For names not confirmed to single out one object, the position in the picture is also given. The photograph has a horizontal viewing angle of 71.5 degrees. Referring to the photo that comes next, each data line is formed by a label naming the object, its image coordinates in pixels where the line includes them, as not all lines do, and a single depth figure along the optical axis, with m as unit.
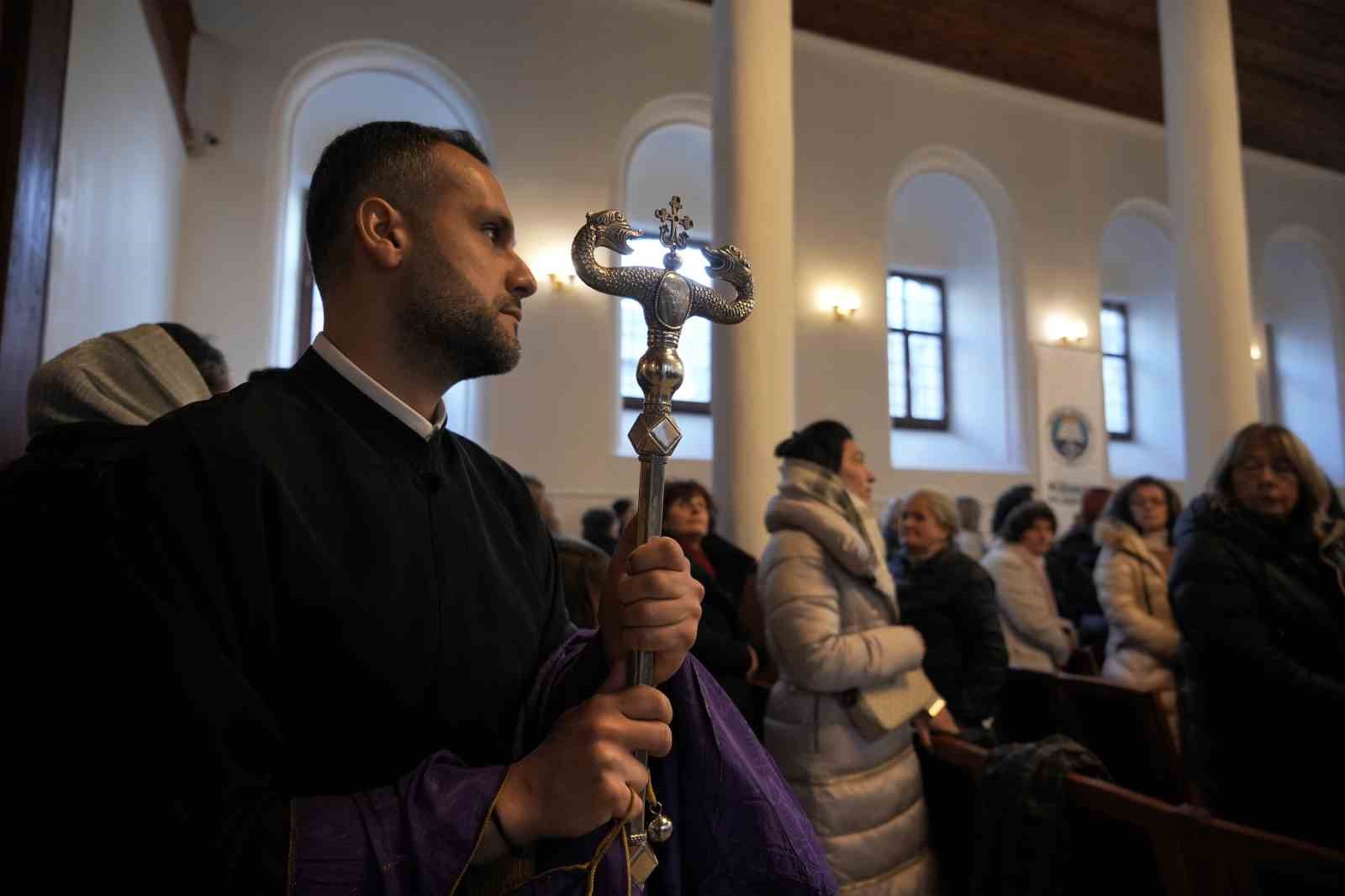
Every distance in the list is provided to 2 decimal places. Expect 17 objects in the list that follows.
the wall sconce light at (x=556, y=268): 7.59
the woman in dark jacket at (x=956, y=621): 2.88
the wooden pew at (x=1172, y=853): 1.48
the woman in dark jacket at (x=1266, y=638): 2.12
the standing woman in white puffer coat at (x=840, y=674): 2.46
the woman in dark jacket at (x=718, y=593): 2.83
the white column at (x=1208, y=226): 6.89
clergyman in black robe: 0.81
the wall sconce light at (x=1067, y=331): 9.79
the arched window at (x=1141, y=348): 10.84
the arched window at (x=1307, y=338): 11.61
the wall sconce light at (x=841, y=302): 8.68
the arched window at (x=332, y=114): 7.20
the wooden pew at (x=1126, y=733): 2.63
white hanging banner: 9.51
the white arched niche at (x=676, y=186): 8.26
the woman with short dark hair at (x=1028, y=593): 4.05
